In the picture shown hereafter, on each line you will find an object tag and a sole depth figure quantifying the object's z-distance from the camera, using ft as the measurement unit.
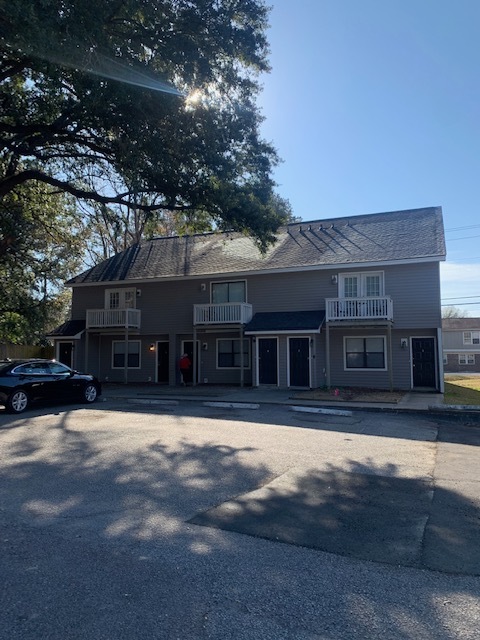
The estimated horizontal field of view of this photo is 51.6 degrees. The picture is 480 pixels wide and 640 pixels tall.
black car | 43.62
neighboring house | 167.53
